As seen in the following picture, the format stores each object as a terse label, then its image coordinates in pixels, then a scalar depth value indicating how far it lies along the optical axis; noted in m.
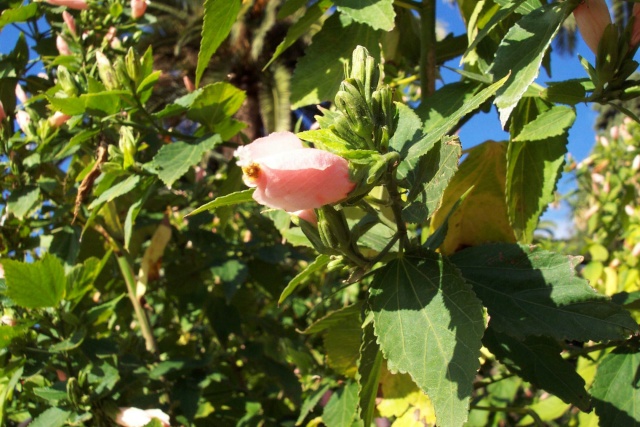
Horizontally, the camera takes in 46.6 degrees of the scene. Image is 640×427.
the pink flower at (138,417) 0.48
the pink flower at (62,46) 0.62
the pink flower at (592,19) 0.34
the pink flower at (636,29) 0.34
